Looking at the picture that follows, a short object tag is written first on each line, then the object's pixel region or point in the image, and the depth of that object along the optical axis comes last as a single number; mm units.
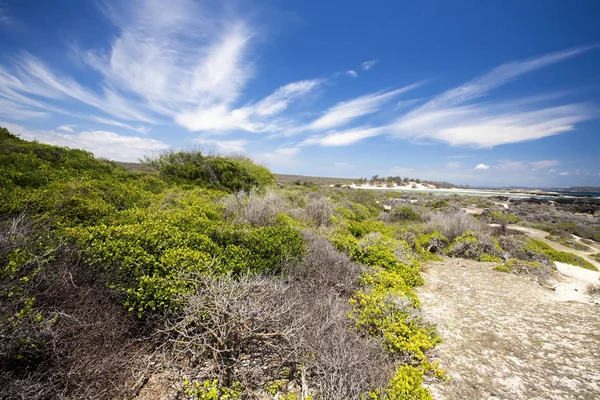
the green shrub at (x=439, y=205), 25344
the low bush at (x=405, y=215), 16816
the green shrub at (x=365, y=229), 9070
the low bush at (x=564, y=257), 10534
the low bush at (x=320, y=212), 9641
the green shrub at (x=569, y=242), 15391
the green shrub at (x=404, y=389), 2722
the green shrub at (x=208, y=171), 12250
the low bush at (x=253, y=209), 7398
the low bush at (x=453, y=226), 11180
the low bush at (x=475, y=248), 9039
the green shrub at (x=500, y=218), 21586
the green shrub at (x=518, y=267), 7516
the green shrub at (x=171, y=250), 3531
